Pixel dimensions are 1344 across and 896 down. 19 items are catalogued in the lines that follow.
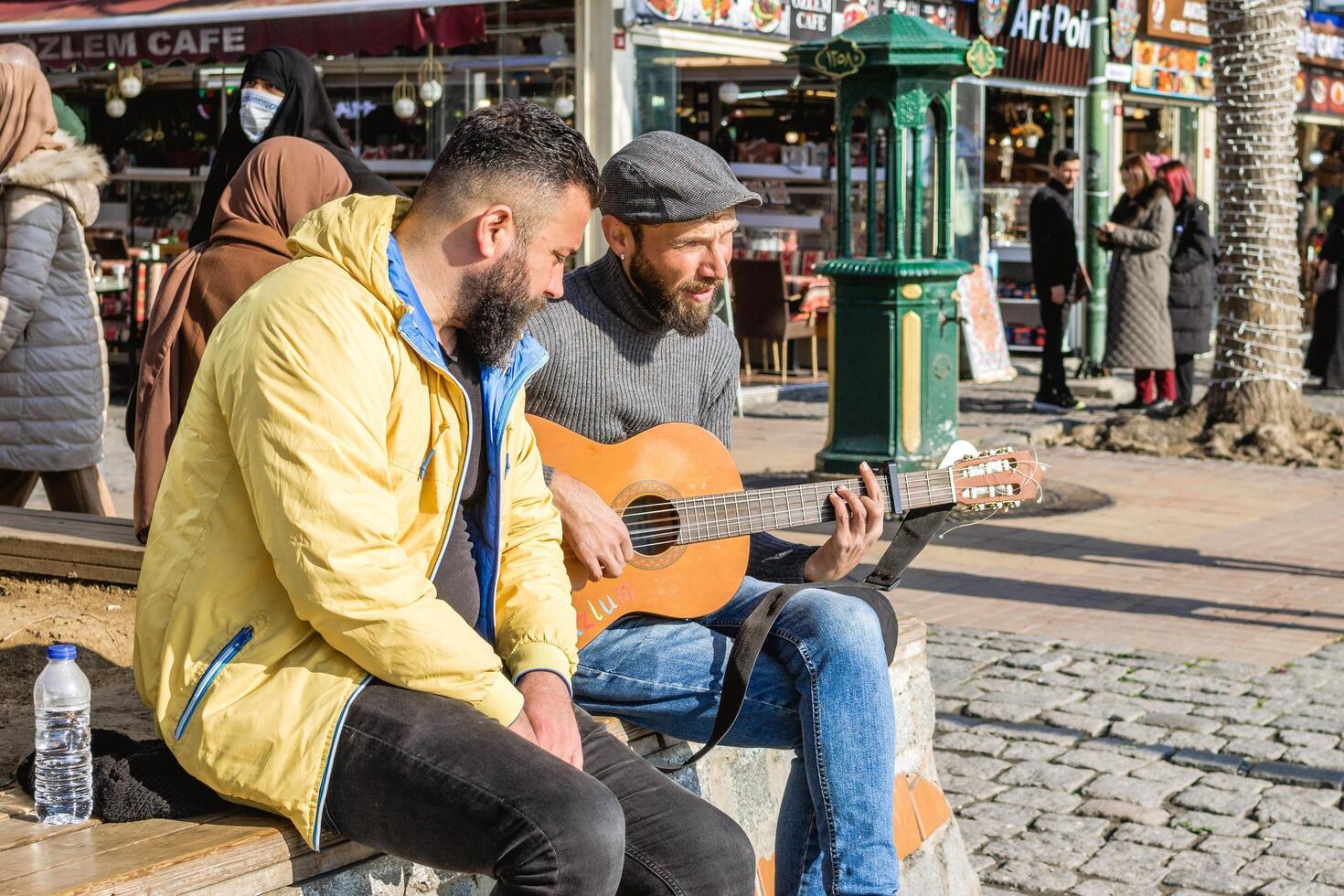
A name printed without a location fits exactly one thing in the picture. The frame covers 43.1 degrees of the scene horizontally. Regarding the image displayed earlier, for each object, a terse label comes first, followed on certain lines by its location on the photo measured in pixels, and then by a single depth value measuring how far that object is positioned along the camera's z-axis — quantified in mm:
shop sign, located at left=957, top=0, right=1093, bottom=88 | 16875
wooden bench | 2523
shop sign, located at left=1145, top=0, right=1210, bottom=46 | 18953
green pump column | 9094
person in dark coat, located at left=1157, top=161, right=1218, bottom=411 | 12703
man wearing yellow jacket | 2566
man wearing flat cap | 3273
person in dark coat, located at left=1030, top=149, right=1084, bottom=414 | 13109
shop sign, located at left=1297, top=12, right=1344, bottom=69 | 23609
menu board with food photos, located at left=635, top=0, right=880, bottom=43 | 12812
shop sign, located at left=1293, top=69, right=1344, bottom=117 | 23812
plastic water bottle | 2760
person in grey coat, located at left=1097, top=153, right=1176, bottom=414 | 12617
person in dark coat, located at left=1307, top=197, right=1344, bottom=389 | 14125
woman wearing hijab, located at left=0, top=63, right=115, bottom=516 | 5441
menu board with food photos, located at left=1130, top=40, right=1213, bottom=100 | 18969
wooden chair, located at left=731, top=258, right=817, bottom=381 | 14148
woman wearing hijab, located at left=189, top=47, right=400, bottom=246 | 5301
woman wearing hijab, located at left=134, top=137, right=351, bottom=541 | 4387
